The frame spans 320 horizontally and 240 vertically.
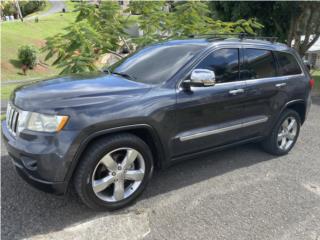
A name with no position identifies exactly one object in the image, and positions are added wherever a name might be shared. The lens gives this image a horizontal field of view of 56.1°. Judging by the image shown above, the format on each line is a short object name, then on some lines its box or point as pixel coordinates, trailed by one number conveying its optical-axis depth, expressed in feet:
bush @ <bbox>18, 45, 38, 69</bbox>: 84.23
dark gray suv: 9.01
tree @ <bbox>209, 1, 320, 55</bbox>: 37.68
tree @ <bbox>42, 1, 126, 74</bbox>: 18.65
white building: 97.25
